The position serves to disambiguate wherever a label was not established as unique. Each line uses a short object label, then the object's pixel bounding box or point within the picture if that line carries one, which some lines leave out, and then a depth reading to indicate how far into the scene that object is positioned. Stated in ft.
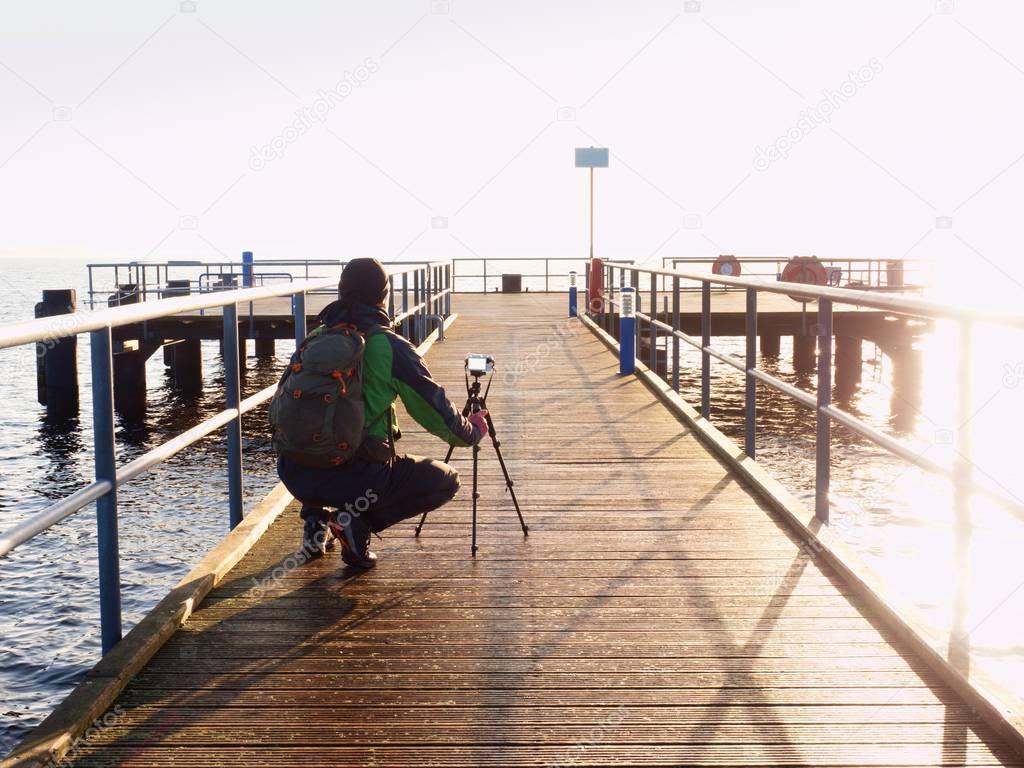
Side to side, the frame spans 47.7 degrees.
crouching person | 14.90
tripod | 17.34
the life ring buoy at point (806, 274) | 62.59
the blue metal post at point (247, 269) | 98.64
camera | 16.80
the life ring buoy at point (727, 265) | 92.53
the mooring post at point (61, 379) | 86.99
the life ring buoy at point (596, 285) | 72.12
